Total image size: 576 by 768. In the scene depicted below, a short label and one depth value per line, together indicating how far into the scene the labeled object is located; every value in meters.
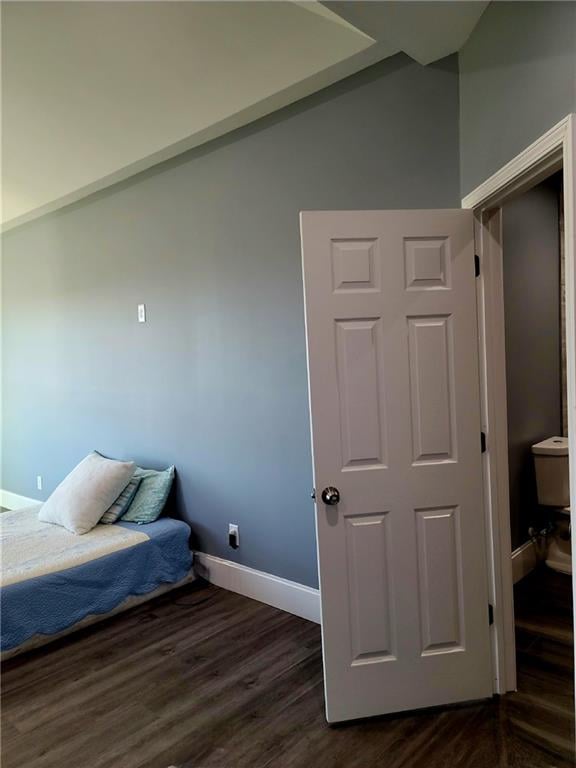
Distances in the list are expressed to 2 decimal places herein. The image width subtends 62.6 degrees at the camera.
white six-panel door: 1.83
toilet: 2.91
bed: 2.42
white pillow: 3.10
